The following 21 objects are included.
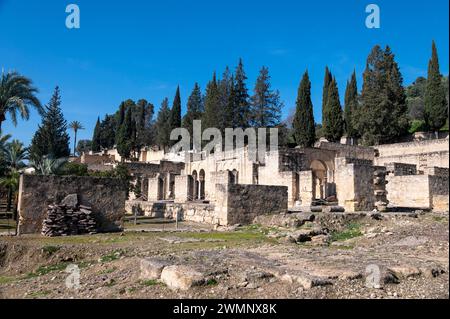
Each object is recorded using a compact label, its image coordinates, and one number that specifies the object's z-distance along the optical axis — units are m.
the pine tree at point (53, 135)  46.27
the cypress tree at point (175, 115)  56.31
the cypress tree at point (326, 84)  51.13
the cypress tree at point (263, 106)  45.38
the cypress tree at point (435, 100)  40.44
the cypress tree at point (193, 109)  54.84
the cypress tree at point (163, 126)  57.65
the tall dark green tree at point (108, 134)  78.79
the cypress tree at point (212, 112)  45.50
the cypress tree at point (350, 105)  44.50
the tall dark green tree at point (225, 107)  45.41
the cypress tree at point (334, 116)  45.00
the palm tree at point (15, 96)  18.67
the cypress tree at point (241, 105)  46.06
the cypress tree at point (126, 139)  59.44
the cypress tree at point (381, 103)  39.50
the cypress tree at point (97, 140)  80.06
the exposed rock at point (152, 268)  6.69
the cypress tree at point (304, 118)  41.44
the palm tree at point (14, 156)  25.27
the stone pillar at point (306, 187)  20.75
